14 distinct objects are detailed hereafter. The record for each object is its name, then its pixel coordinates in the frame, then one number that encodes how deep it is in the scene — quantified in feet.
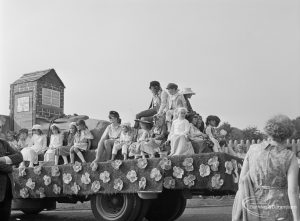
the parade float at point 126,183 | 24.59
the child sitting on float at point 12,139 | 40.21
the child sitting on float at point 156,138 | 28.07
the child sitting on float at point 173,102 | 29.78
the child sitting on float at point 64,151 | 32.22
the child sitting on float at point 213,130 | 28.44
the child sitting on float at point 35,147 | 33.91
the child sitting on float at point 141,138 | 28.40
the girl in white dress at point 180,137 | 26.63
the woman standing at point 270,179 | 12.81
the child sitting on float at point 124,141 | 29.47
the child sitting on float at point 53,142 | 33.42
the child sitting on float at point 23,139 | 37.95
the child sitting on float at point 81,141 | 31.60
